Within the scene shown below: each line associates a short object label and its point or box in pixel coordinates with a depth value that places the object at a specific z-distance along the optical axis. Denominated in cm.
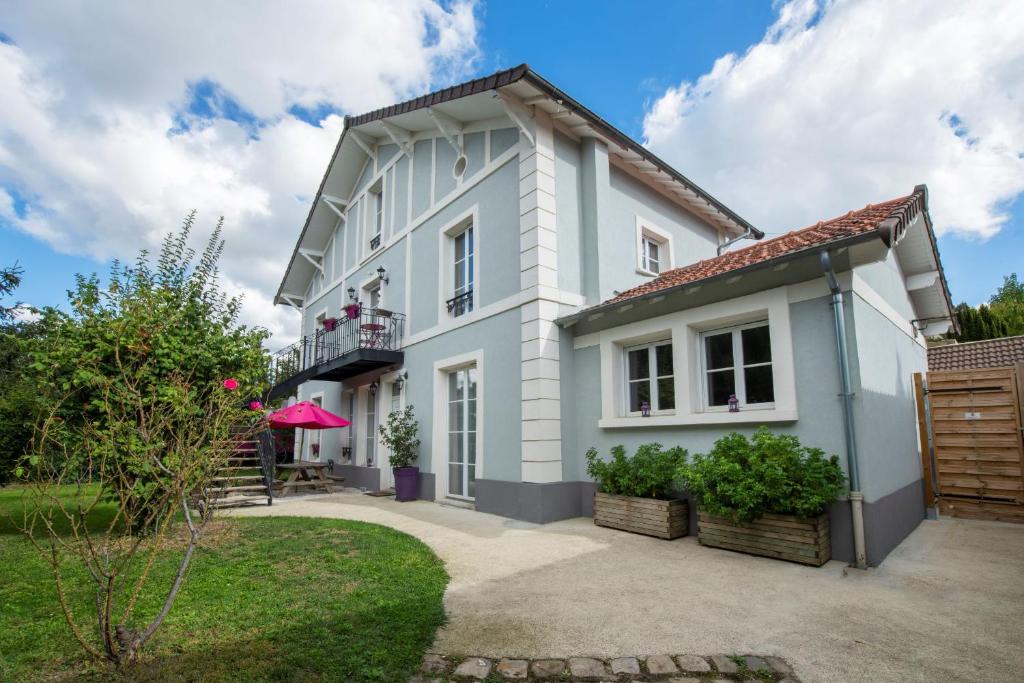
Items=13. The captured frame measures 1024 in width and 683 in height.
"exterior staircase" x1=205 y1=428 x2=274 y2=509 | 894
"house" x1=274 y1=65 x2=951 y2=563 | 527
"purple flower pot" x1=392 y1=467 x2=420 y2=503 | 938
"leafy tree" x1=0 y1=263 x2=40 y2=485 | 762
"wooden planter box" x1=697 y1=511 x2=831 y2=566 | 465
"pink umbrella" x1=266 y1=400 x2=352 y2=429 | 1074
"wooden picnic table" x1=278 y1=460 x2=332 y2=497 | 1090
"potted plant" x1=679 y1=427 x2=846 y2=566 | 467
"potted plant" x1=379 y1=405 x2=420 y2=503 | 939
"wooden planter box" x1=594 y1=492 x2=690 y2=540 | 580
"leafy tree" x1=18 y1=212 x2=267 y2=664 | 559
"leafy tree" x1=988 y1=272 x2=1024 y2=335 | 1572
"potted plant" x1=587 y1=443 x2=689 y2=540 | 586
